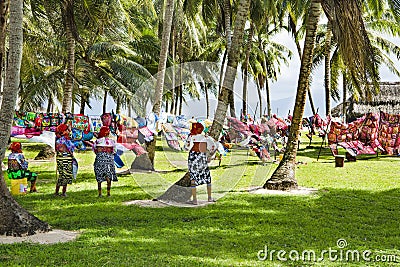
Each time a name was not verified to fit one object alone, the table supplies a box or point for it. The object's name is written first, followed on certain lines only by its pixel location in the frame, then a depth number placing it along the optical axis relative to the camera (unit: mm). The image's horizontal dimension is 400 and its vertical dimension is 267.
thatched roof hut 31469
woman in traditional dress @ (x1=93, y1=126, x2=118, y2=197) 9945
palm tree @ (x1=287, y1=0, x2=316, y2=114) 23114
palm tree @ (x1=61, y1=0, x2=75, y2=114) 16828
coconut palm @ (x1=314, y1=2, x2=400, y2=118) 26109
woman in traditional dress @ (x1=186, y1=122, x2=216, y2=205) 9289
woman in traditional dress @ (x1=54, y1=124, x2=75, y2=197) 9812
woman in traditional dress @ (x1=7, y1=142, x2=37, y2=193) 10042
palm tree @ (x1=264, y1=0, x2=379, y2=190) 9797
